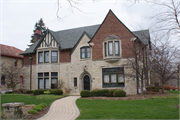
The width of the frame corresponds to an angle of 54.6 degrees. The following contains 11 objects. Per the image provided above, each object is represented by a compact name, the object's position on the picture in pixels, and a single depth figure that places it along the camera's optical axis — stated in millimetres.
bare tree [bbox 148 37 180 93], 16250
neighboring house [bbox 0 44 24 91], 29884
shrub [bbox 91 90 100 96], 18653
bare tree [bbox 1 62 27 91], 24578
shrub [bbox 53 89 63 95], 22016
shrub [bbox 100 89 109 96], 18688
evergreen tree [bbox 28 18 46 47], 54881
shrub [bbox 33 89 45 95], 22638
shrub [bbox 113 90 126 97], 17266
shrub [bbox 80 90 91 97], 17875
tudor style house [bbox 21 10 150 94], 20062
